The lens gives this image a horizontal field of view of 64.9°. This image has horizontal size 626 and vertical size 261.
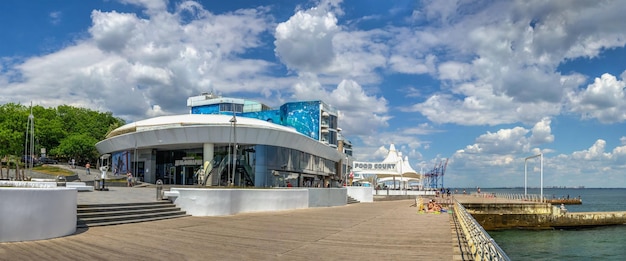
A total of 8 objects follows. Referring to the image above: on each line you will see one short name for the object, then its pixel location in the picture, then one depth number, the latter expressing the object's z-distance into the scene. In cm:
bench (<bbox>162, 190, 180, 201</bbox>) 2237
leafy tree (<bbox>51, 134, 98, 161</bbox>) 7850
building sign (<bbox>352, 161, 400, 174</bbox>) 9250
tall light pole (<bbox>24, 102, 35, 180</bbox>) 6648
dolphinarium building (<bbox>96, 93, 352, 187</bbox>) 4706
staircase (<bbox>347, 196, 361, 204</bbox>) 4350
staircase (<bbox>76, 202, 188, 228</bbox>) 1638
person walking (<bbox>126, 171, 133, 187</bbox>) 4065
